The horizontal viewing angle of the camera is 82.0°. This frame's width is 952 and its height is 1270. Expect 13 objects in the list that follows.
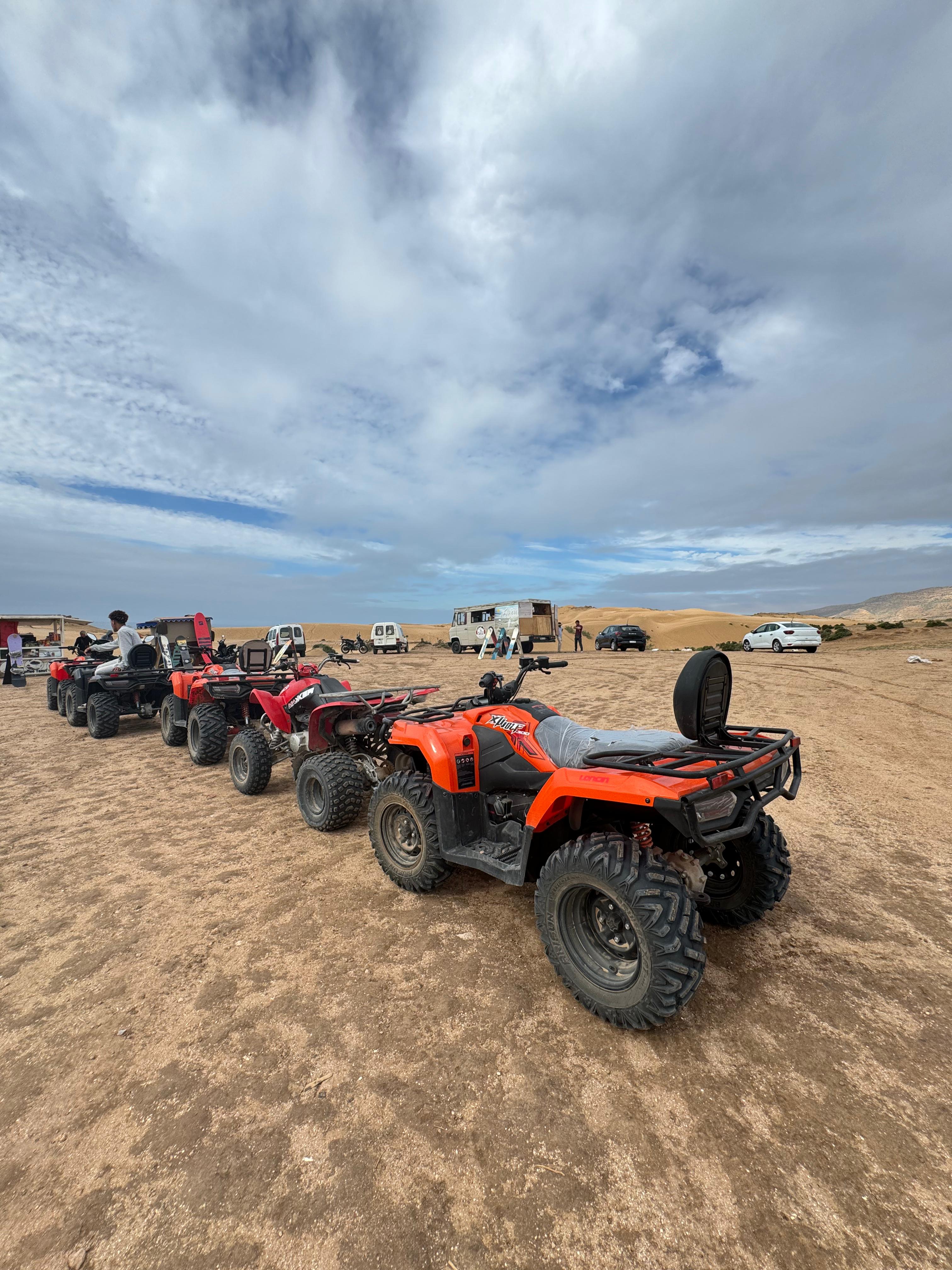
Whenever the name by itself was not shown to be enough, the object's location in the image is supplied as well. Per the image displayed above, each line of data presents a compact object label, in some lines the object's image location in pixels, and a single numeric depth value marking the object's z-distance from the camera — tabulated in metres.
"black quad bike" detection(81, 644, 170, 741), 8.68
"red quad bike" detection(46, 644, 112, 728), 9.39
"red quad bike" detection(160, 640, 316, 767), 6.96
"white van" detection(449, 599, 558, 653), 27.58
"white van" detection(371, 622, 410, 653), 29.69
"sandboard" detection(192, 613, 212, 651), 12.09
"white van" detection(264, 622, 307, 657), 25.83
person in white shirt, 8.48
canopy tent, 22.23
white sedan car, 19.94
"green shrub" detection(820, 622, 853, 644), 22.56
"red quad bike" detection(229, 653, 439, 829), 4.66
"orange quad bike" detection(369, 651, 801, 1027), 2.16
